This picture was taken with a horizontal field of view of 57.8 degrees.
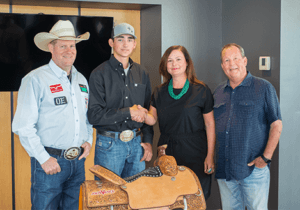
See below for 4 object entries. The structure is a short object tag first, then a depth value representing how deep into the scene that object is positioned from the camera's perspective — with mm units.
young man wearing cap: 1999
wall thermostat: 2279
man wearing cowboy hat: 1765
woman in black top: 1990
